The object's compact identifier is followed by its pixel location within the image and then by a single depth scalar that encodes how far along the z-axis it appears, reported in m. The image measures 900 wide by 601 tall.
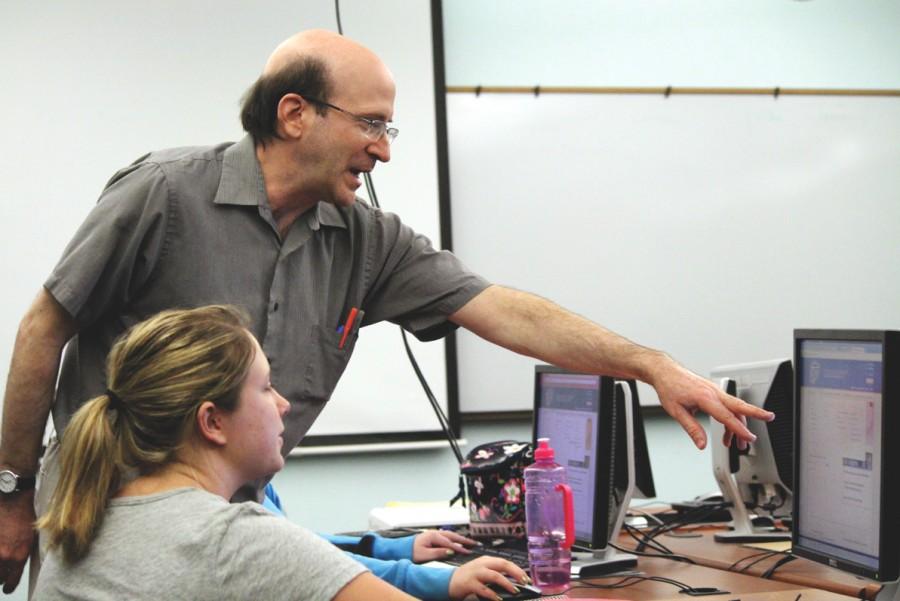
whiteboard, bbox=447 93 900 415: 3.96
